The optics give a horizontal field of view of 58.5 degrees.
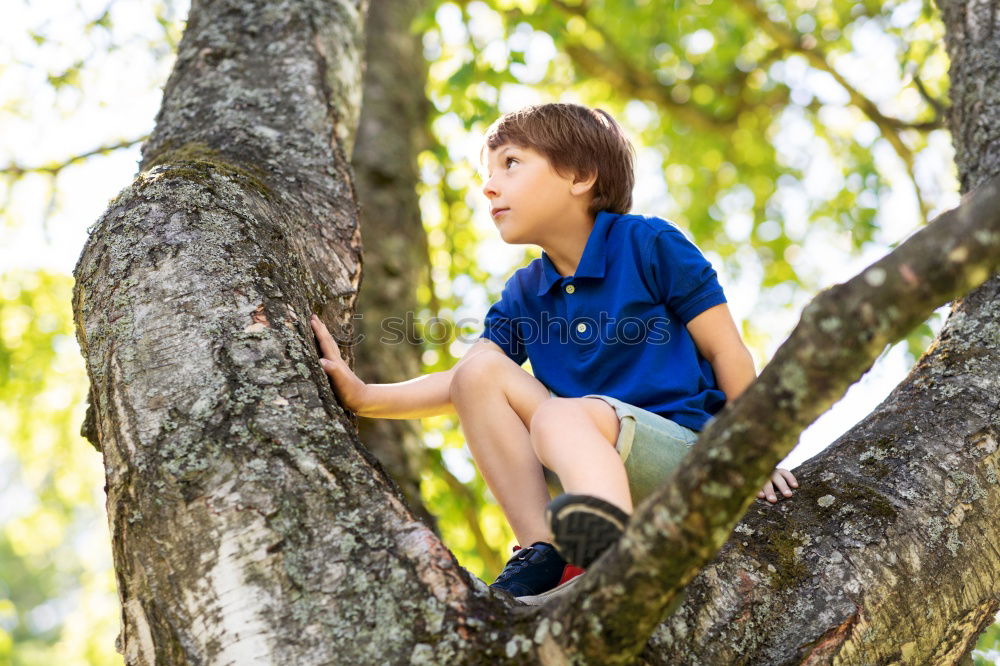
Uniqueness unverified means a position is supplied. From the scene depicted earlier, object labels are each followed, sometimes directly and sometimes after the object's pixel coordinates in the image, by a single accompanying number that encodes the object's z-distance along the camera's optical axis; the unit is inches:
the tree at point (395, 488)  45.6
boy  76.8
